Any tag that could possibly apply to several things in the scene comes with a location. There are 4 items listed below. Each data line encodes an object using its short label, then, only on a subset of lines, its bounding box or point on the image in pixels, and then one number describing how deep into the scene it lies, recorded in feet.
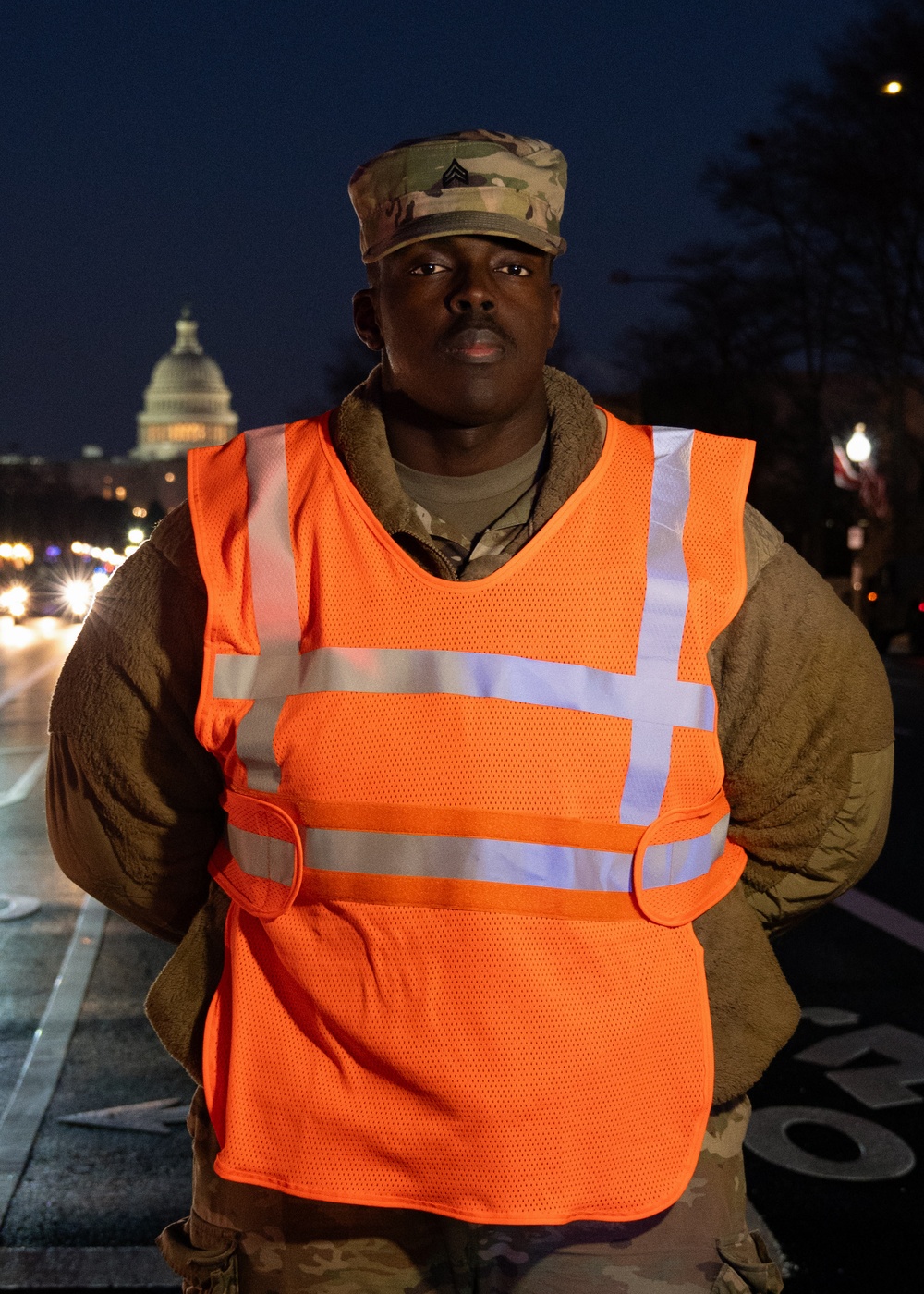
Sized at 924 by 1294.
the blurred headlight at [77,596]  154.33
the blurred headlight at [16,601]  140.36
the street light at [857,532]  86.63
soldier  7.06
